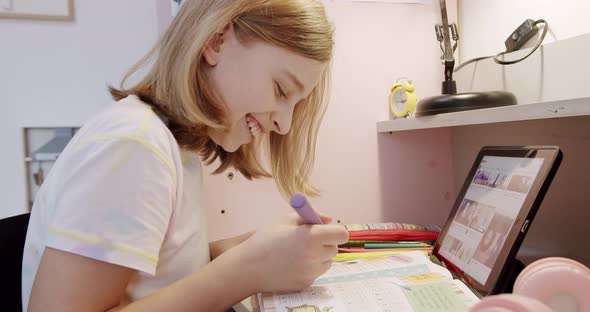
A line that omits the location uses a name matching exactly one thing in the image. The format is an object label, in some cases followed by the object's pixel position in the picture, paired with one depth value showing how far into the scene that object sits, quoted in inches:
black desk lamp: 29.6
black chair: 21.3
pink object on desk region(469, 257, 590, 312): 13.2
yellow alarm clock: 36.5
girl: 16.4
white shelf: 18.6
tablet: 19.7
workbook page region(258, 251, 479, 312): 17.8
